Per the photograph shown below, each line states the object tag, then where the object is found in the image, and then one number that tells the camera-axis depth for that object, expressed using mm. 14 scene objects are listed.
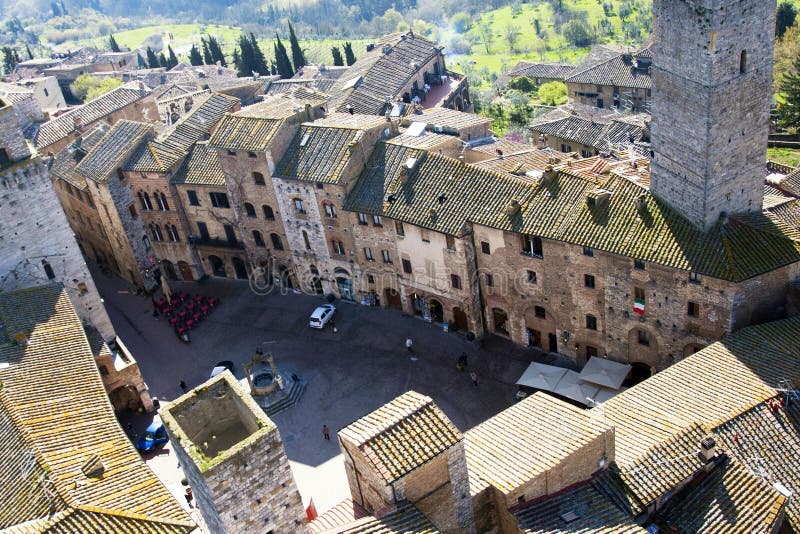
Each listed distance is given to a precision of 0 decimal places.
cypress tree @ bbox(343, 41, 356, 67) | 112062
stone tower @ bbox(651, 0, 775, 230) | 38438
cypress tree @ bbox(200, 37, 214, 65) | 131775
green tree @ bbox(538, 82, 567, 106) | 109512
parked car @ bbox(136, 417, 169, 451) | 47969
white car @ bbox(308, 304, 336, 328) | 57906
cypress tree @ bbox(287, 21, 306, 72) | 115594
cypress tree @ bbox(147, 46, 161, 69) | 139000
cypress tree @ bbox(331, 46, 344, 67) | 114056
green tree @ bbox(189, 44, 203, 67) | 134188
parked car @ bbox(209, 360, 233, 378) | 53438
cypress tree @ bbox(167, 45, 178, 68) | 140125
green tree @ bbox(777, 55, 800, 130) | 80312
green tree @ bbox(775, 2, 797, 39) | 107188
